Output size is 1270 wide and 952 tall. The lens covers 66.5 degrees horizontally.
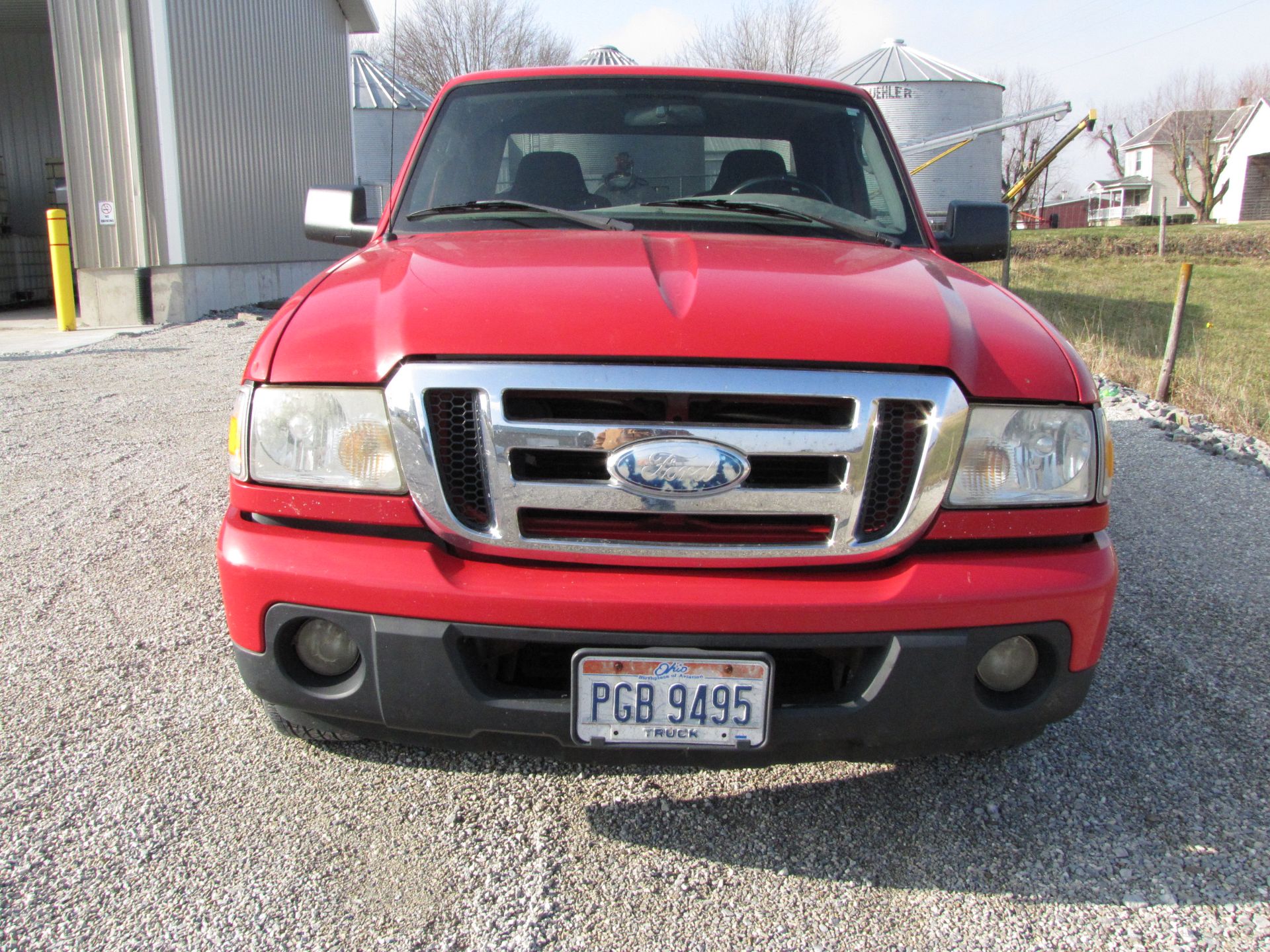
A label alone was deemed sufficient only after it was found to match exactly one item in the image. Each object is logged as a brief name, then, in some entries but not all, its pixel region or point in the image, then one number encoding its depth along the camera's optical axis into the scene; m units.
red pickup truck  1.77
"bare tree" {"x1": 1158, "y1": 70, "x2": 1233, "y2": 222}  64.31
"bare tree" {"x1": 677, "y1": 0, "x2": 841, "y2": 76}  37.91
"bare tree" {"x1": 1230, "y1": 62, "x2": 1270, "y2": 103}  70.31
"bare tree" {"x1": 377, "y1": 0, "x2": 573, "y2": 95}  36.03
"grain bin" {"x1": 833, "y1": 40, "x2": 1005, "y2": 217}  25.83
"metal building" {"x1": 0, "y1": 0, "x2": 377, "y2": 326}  11.34
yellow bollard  11.28
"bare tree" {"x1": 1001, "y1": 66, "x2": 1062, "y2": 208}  64.94
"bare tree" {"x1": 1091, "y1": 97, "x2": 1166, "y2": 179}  81.56
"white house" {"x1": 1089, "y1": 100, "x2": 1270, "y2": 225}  66.25
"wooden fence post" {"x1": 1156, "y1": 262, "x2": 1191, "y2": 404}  7.57
